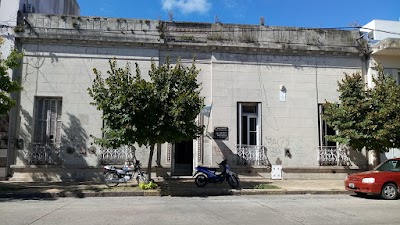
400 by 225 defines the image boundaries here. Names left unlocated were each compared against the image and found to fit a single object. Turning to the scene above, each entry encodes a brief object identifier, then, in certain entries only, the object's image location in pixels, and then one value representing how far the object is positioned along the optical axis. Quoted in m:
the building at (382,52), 18.23
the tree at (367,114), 15.21
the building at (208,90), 16.53
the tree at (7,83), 13.55
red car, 12.24
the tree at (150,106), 12.76
